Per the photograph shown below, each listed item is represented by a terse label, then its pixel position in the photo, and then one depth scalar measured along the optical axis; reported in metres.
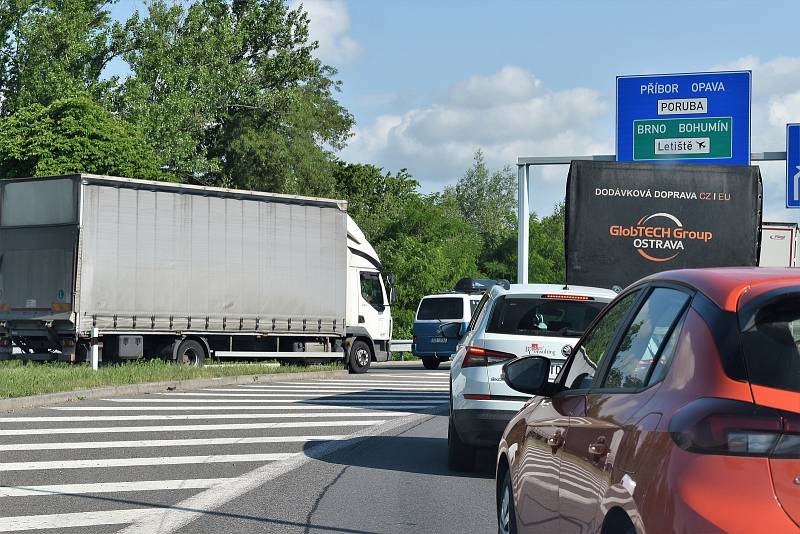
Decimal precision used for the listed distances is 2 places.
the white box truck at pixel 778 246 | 22.36
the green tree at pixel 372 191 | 68.31
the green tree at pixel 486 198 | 116.25
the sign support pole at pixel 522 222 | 22.27
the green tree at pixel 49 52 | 41.78
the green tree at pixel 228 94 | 44.22
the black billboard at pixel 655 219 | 15.37
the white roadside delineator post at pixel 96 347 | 23.68
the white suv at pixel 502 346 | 10.28
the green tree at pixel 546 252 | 90.88
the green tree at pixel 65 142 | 35.81
